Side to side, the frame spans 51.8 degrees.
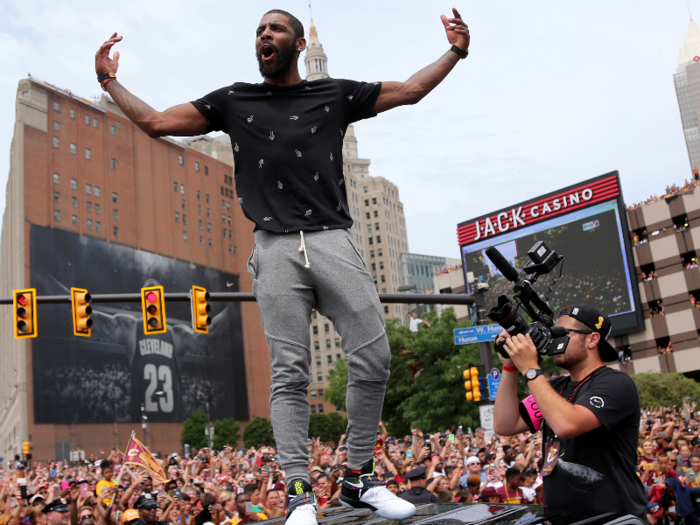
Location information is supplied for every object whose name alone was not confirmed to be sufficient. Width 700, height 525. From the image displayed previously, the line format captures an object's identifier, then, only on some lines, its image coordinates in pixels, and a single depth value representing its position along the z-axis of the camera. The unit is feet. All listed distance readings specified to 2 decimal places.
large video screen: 154.40
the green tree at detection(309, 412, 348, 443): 271.28
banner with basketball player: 226.99
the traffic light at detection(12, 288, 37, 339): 46.27
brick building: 230.27
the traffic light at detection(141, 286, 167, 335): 46.39
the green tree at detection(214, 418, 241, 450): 250.98
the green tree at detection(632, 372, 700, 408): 144.36
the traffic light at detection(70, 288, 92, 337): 46.37
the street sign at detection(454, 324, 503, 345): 50.37
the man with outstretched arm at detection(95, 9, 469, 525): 10.16
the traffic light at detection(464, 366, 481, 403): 57.52
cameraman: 10.35
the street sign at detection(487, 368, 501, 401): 52.99
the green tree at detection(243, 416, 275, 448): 262.06
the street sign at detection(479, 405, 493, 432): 54.65
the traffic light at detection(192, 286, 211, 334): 47.78
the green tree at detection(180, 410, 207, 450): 244.22
